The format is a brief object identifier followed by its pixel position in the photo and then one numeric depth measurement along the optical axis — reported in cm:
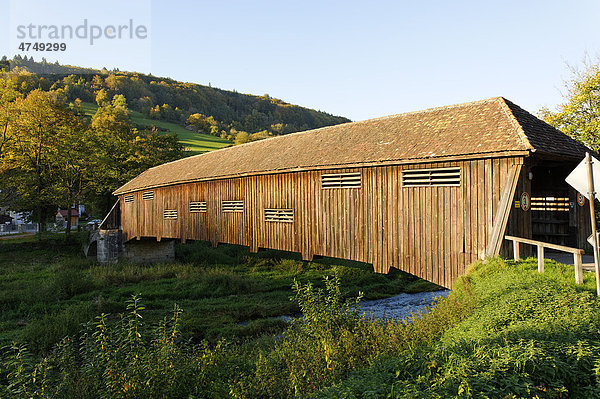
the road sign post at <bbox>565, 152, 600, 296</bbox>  526
